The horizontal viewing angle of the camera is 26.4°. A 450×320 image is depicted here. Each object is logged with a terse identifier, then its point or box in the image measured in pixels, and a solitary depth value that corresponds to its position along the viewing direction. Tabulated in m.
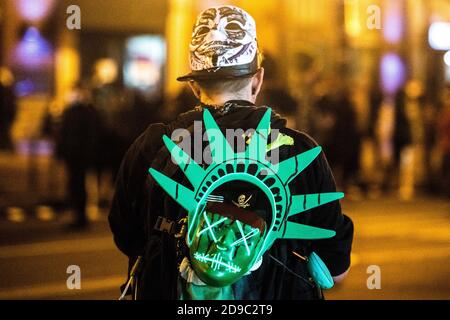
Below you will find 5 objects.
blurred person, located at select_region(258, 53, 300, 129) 12.05
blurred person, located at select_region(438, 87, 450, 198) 13.05
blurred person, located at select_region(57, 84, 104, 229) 12.10
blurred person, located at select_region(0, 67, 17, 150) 14.08
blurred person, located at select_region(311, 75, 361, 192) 16.36
